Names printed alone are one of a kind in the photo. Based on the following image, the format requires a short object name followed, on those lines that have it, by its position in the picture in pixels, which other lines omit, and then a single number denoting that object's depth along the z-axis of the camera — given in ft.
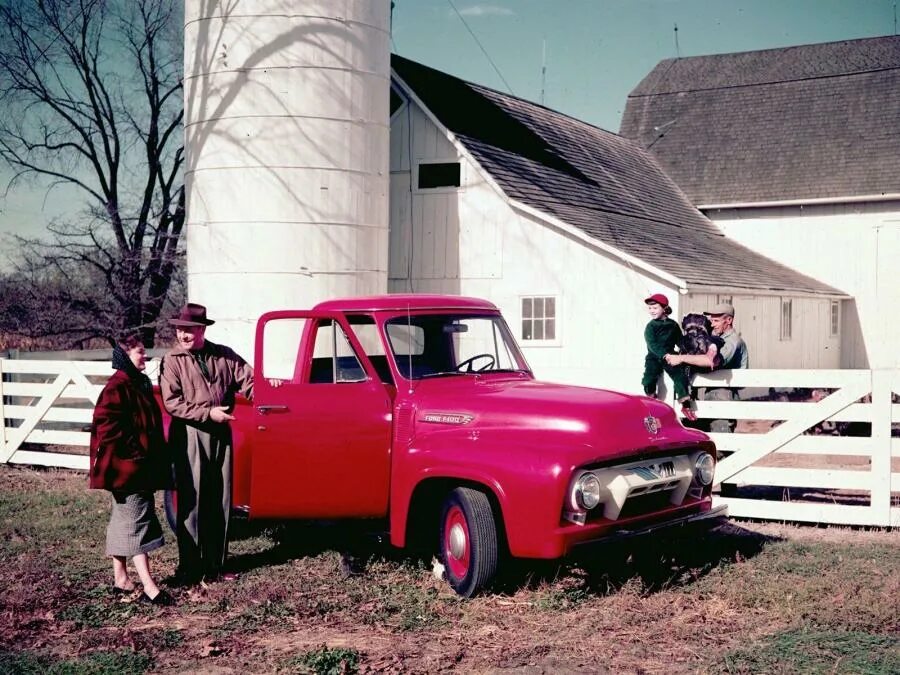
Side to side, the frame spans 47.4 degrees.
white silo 46.55
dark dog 31.00
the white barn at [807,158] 83.35
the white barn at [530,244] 56.65
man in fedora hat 23.49
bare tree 79.20
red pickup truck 20.39
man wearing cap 30.25
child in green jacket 31.27
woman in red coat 21.65
